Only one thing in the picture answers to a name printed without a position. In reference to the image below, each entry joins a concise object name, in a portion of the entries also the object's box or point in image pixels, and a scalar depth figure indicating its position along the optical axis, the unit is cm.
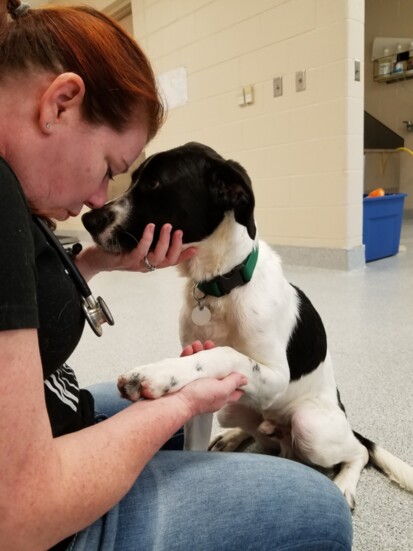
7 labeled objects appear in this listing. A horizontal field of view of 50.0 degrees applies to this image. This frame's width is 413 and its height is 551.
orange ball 408
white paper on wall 464
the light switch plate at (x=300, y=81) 353
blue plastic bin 384
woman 50
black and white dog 119
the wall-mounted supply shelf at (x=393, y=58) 622
